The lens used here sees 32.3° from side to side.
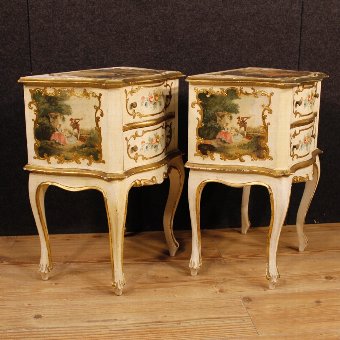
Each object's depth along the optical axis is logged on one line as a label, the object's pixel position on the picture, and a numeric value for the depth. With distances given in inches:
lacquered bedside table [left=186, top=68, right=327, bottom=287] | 83.9
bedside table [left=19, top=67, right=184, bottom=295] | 82.4
